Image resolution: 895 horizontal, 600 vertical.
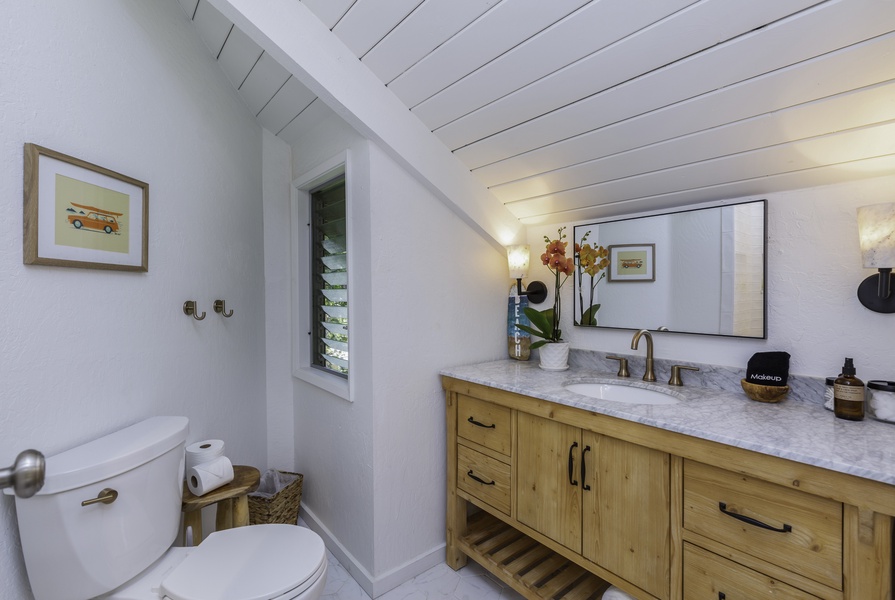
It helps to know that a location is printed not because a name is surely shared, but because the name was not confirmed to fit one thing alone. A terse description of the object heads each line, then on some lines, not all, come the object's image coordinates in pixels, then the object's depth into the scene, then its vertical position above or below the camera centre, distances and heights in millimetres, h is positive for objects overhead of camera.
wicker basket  1880 -999
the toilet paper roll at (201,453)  1431 -562
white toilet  958 -654
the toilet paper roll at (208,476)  1395 -635
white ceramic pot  1800 -269
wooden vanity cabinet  842 -591
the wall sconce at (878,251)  1103 +121
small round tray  1254 -310
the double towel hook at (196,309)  1550 -46
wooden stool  1392 -725
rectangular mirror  1440 +95
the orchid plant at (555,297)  1745 -6
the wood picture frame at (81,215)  1037 +245
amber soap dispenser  1090 -281
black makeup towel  1273 -239
